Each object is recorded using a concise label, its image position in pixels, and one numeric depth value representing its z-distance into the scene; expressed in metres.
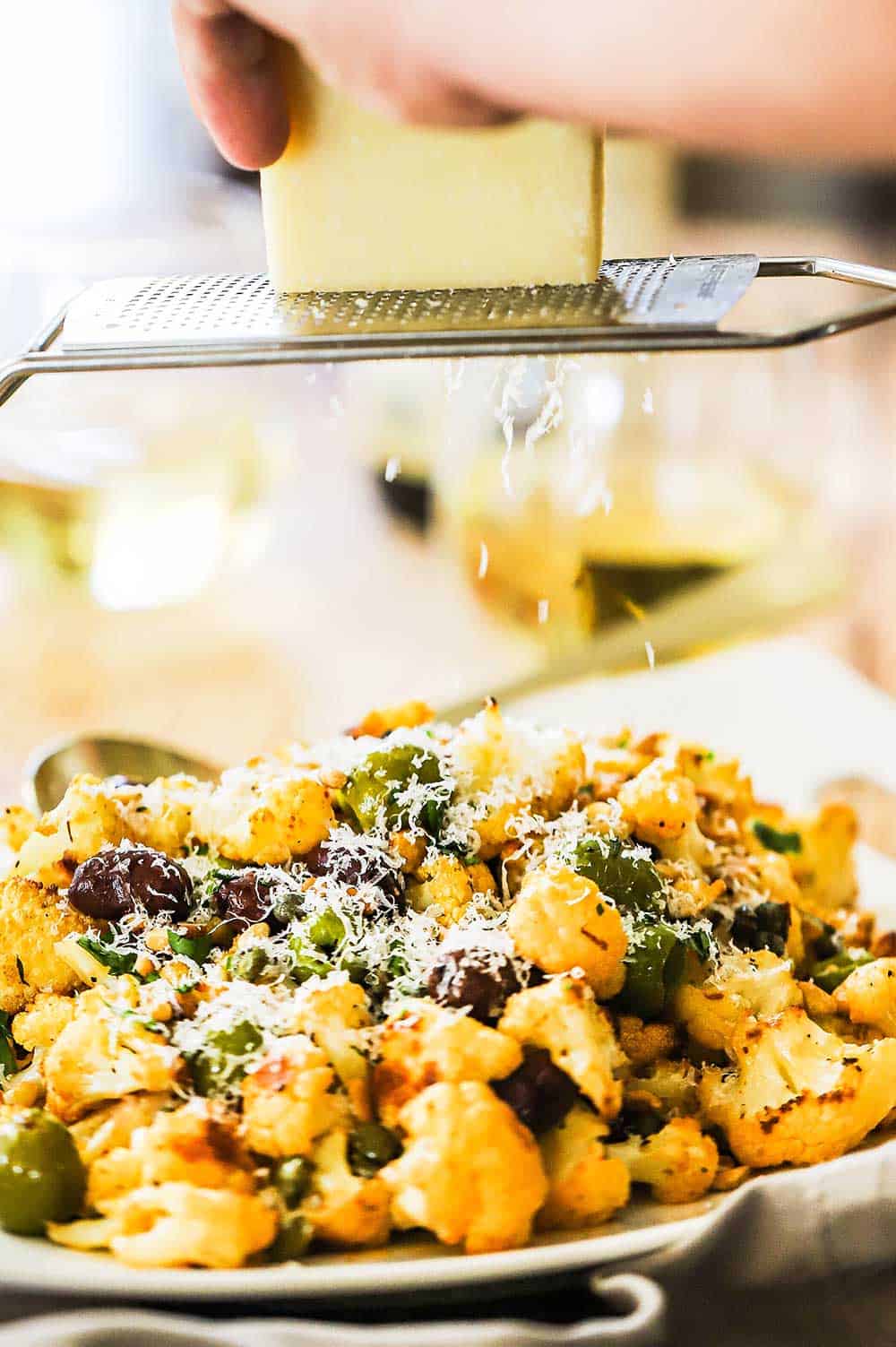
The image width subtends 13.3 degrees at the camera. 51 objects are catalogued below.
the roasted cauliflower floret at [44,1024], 0.77
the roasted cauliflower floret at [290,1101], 0.73
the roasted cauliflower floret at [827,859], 0.88
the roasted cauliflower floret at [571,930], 0.75
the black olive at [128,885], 0.78
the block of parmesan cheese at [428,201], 0.76
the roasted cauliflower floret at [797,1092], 0.75
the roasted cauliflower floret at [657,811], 0.80
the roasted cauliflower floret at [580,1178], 0.73
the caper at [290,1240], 0.72
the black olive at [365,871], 0.78
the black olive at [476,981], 0.74
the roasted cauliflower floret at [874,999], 0.79
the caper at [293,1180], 0.73
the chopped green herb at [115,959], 0.77
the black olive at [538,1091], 0.73
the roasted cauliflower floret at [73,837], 0.79
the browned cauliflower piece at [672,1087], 0.76
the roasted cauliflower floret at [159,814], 0.80
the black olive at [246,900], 0.78
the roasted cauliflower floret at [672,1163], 0.74
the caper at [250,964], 0.76
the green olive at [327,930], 0.76
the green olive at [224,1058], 0.74
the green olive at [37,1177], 0.73
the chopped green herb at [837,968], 0.81
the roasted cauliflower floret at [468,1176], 0.72
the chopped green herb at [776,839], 0.88
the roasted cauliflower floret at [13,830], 0.82
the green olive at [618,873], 0.78
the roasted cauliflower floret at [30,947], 0.78
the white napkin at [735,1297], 0.71
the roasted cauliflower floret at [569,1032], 0.73
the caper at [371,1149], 0.73
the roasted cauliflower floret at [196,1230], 0.72
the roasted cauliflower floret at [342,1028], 0.74
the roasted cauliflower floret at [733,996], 0.77
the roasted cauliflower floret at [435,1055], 0.73
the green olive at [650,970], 0.76
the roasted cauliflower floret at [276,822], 0.79
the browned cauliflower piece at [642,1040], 0.76
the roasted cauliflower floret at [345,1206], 0.72
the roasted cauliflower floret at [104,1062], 0.74
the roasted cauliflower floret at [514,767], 0.80
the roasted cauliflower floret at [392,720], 0.86
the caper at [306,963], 0.76
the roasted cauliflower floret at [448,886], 0.78
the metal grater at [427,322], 0.73
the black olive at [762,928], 0.80
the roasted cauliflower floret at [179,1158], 0.72
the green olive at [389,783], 0.79
